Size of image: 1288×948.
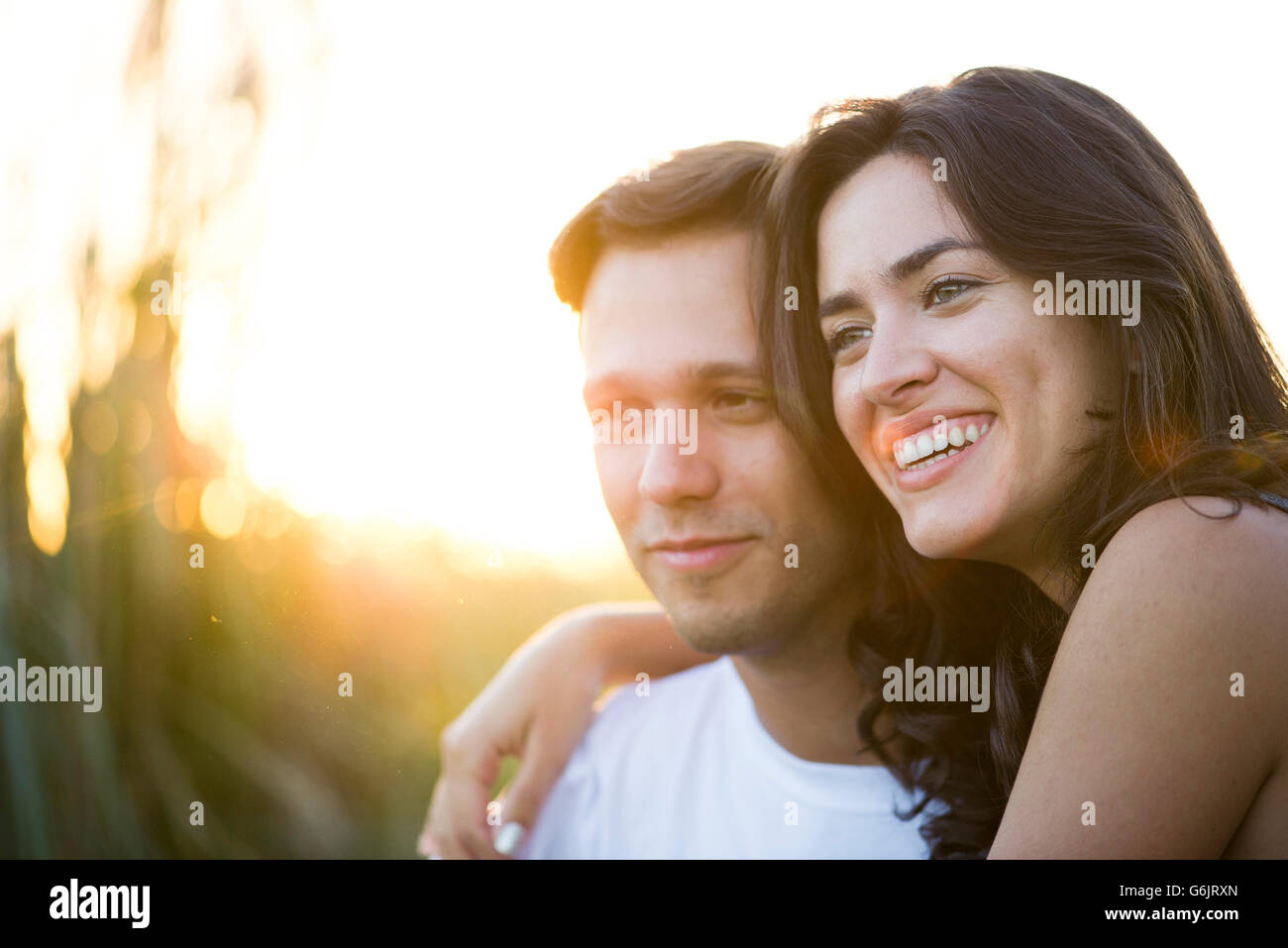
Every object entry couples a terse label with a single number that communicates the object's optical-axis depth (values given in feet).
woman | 2.35
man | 2.88
